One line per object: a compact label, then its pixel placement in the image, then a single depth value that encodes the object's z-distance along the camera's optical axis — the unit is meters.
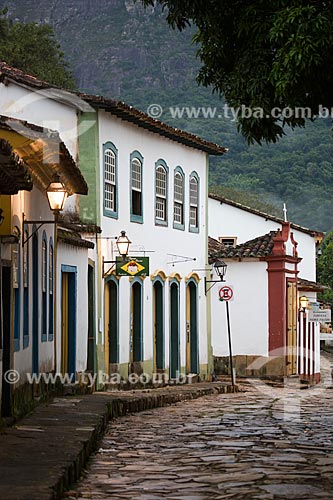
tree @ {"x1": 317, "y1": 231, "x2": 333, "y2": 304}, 80.38
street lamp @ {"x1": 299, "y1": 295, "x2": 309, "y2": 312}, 37.34
